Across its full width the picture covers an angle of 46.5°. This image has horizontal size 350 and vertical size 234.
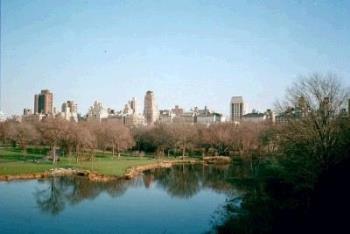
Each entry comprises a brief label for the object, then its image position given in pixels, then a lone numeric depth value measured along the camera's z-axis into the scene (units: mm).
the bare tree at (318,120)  25984
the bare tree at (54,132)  59594
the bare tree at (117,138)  77312
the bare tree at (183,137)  92250
